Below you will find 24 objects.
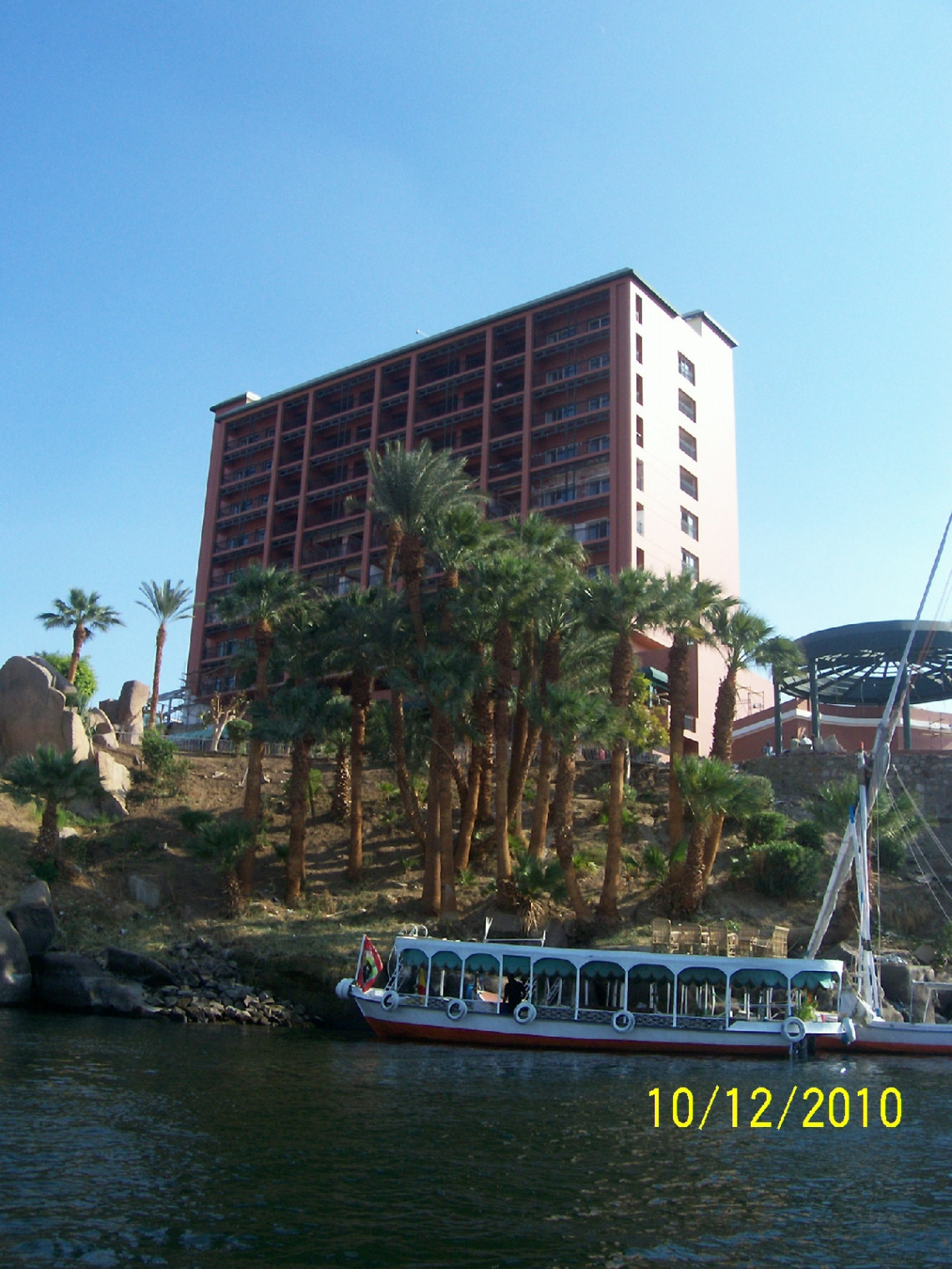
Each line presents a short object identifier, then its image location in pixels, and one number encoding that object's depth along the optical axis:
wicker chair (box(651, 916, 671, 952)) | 34.81
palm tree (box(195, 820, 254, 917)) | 40.59
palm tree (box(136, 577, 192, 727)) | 75.00
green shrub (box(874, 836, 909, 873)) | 42.44
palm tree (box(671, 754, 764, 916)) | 36.56
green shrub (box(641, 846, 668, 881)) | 41.84
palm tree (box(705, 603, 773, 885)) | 38.81
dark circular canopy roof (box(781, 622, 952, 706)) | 53.03
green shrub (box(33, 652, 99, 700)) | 75.88
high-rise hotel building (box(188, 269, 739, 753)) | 71.44
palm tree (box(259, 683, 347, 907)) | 41.34
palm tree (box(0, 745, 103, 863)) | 40.09
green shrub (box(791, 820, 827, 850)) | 44.75
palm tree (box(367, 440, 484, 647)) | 40.88
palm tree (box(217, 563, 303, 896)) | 43.72
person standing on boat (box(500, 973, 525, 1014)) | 31.83
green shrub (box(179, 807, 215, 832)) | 46.92
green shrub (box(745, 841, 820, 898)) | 41.75
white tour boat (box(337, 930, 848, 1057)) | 30.48
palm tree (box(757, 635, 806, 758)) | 38.84
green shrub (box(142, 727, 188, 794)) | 52.59
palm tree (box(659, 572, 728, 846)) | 38.97
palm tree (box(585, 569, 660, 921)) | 37.94
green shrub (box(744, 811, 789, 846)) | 44.72
